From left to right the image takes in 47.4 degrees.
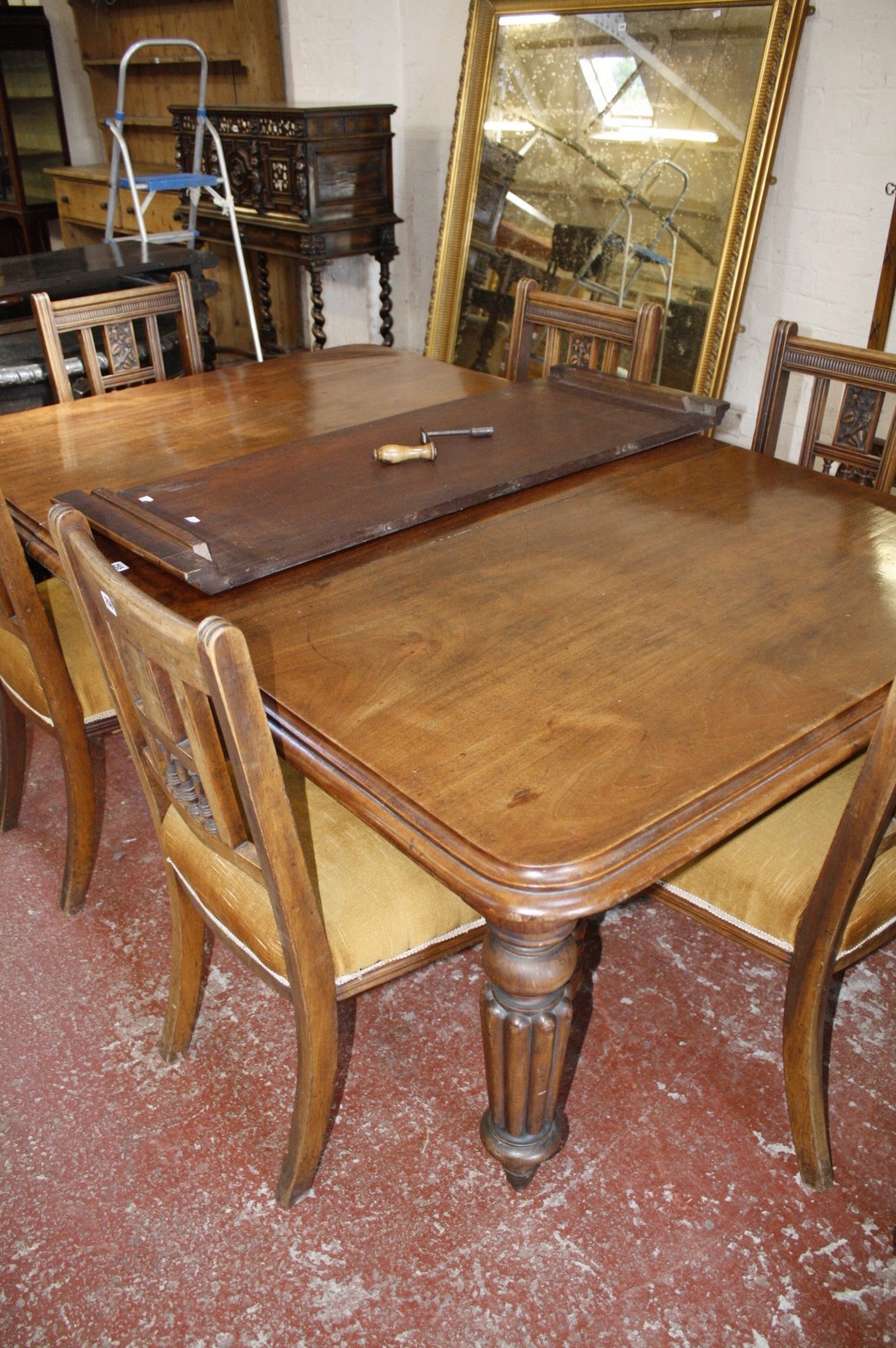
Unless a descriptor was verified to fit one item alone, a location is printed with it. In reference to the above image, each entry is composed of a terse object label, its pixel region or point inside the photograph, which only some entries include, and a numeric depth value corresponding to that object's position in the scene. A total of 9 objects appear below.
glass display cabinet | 5.82
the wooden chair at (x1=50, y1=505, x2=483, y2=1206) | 0.97
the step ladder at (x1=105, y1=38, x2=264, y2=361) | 3.48
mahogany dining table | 0.97
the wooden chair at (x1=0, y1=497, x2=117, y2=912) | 1.60
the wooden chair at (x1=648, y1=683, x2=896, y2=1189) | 1.16
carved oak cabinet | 3.54
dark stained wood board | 1.41
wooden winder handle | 1.66
